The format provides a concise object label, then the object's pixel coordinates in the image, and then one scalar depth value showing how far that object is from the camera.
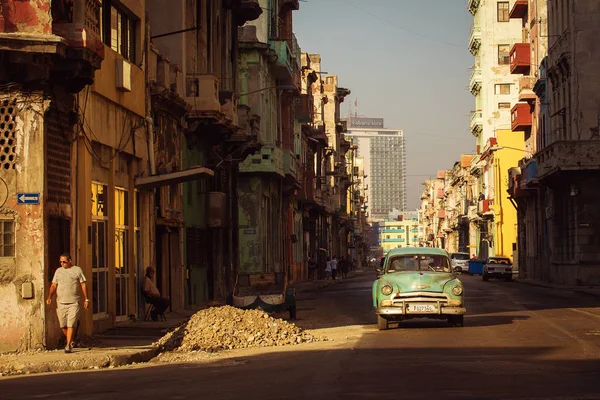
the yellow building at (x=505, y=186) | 96.50
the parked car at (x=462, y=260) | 93.10
